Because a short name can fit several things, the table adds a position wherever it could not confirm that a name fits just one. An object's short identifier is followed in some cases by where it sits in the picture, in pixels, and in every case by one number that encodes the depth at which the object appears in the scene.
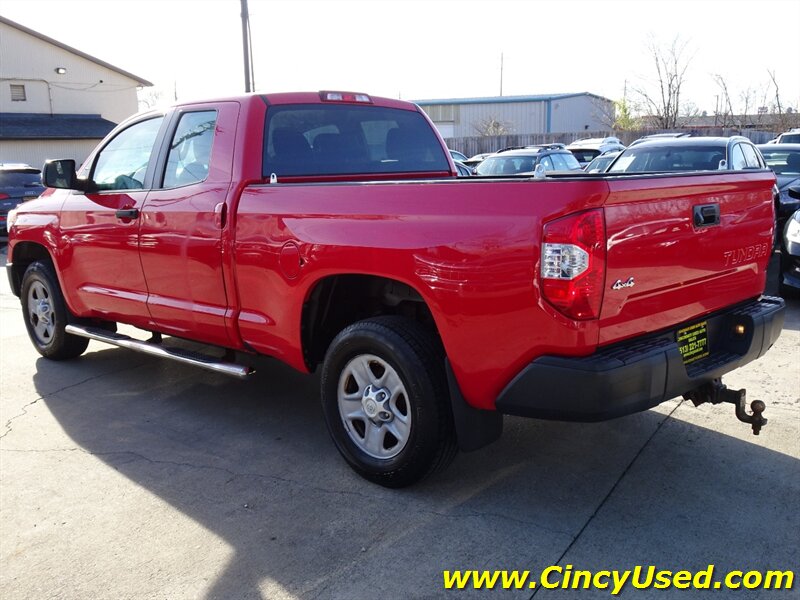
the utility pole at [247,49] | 21.39
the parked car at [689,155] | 9.77
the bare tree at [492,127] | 49.12
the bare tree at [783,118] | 30.09
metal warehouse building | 55.69
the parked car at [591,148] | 24.22
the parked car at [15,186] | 15.41
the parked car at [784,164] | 10.66
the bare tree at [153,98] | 61.99
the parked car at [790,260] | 7.50
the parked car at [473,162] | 21.02
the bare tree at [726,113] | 32.15
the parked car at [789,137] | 16.34
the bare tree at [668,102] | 33.31
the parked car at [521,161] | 15.38
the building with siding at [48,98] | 34.66
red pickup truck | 2.99
